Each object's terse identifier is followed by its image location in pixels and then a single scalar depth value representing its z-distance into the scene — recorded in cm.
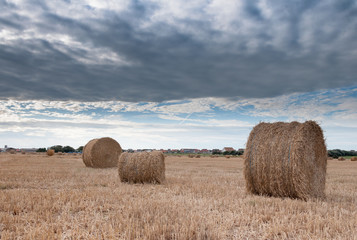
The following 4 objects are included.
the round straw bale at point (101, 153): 1851
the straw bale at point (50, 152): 4024
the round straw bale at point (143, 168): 1046
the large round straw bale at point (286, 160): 761
